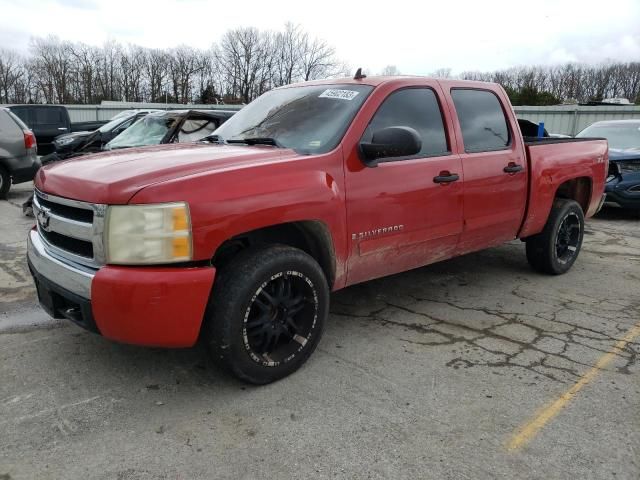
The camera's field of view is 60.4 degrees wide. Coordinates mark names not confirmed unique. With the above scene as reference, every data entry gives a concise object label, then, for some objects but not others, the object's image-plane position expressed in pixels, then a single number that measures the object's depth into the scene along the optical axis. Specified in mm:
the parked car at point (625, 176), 8875
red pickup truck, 2715
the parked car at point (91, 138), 11505
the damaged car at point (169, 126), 7879
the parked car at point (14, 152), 9672
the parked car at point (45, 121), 17109
